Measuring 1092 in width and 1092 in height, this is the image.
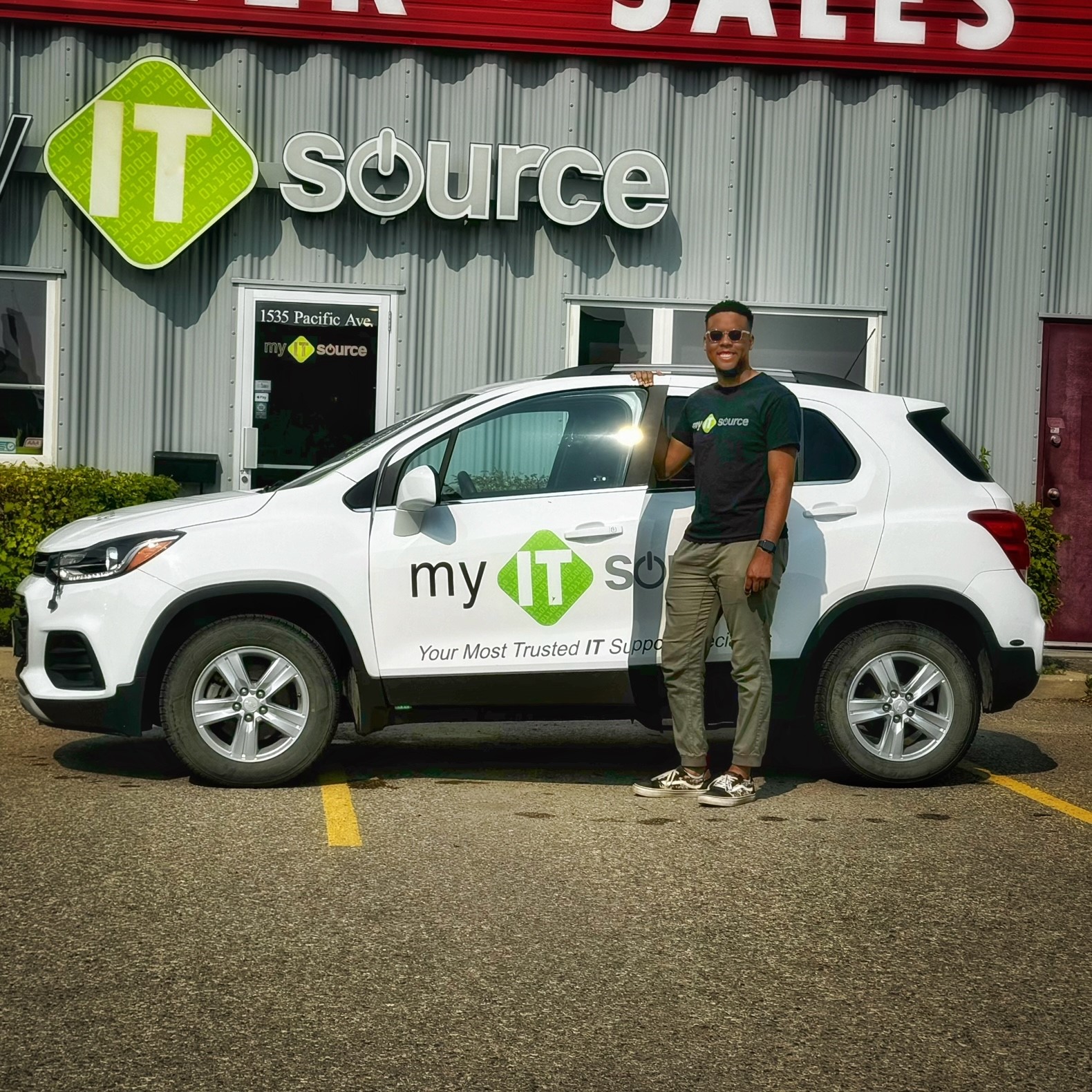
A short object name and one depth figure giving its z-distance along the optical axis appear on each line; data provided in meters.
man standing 6.61
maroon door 12.41
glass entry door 12.12
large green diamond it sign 11.95
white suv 6.66
